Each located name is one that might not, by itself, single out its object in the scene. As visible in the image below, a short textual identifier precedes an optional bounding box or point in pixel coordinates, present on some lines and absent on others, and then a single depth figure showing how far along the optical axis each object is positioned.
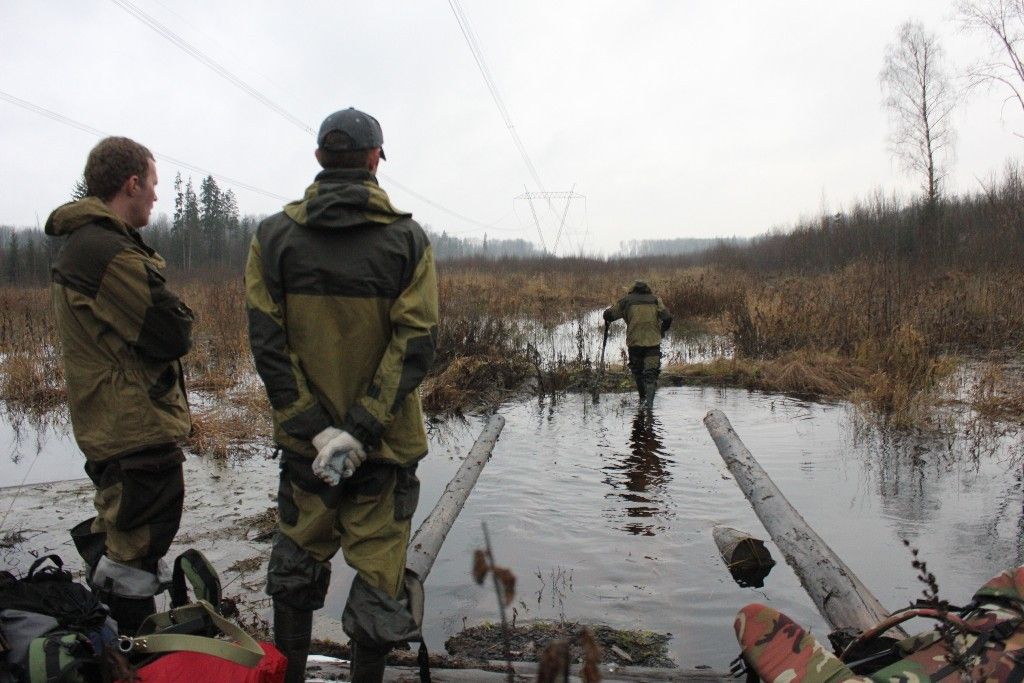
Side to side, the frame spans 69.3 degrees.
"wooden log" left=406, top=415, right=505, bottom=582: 3.99
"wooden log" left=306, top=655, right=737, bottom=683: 2.94
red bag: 2.04
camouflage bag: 1.85
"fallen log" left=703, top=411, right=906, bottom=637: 3.42
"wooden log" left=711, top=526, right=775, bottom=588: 4.59
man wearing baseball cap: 2.39
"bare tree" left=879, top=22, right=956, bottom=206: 34.09
